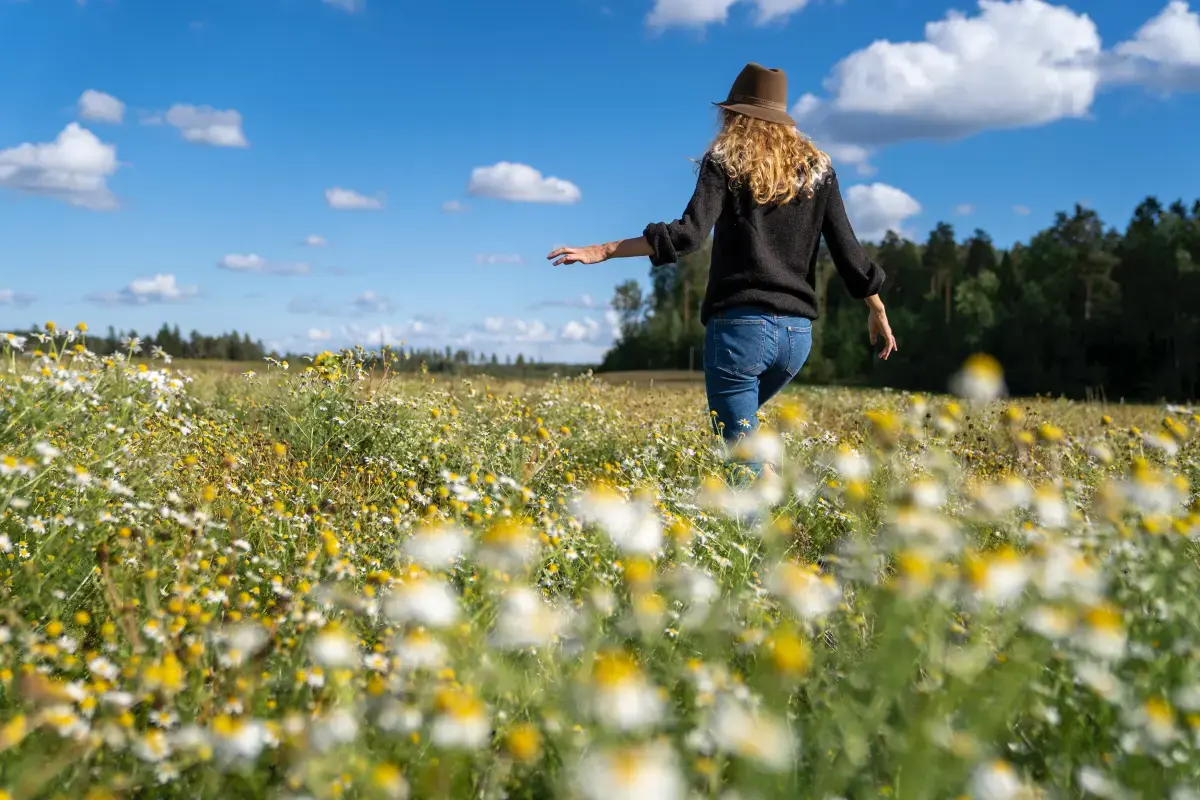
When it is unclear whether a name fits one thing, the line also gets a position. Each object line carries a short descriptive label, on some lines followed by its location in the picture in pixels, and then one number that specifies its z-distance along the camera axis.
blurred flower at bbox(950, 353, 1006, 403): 2.56
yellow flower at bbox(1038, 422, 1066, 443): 2.87
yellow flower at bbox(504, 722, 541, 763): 1.65
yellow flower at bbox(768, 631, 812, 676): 1.72
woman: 4.46
